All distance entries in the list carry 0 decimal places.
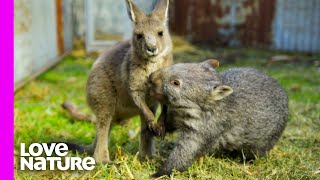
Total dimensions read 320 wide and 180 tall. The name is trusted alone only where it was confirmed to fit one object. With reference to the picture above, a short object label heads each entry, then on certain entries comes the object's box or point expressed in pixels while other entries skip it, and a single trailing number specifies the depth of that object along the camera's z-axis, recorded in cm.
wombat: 450
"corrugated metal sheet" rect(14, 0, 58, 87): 824
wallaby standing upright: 466
